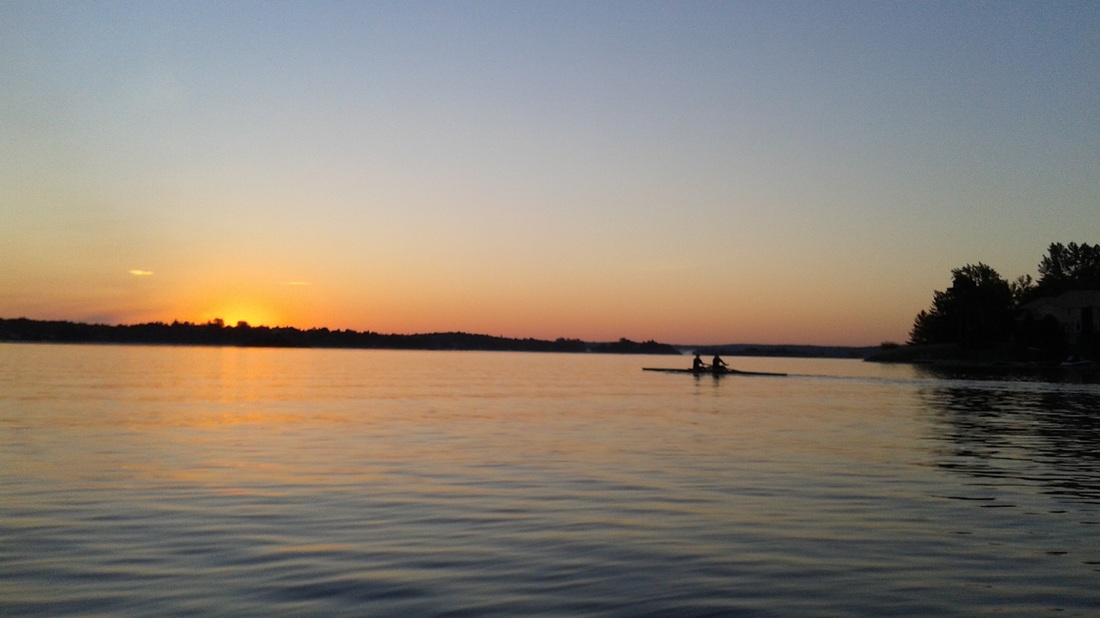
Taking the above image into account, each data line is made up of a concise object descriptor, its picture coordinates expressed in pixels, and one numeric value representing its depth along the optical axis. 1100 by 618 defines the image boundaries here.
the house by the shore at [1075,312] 126.49
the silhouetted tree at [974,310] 136.38
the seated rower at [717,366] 80.03
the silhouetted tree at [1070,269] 162.10
